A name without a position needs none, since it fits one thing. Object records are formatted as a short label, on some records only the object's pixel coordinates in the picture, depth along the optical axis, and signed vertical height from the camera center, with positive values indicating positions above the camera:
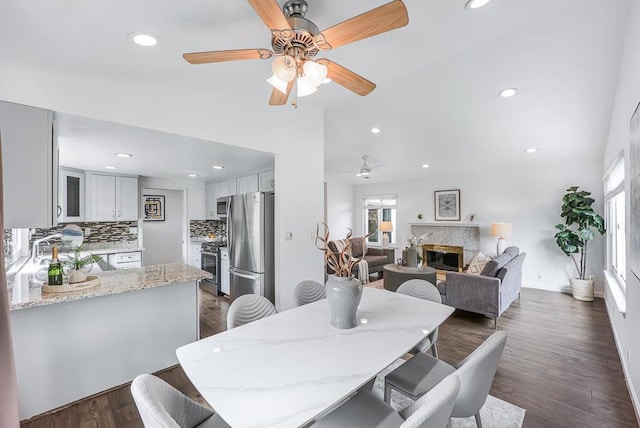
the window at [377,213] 7.53 +0.08
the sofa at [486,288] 3.47 -0.95
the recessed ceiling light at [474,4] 1.72 +1.30
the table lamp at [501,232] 5.29 -0.32
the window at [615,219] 2.91 -0.06
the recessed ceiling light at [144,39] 1.69 +1.09
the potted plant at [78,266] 2.14 -0.38
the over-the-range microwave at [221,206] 4.87 +0.19
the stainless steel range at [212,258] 4.80 -0.73
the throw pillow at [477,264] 4.45 -0.78
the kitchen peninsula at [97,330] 1.95 -0.90
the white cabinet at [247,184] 4.45 +0.54
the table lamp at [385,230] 6.67 -0.33
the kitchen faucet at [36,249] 3.82 -0.43
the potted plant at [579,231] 4.43 -0.27
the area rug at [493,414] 1.89 -1.39
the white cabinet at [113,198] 4.54 +0.33
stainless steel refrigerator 3.53 -0.38
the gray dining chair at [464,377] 1.30 -0.91
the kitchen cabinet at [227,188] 5.00 +0.52
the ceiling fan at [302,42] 1.28 +0.89
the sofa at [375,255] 6.23 -0.93
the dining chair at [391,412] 0.89 -0.91
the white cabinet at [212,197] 5.49 +0.39
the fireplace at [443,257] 6.14 -0.93
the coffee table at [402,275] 4.20 -0.89
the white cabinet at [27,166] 1.66 +0.32
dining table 0.97 -0.65
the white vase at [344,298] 1.59 -0.47
